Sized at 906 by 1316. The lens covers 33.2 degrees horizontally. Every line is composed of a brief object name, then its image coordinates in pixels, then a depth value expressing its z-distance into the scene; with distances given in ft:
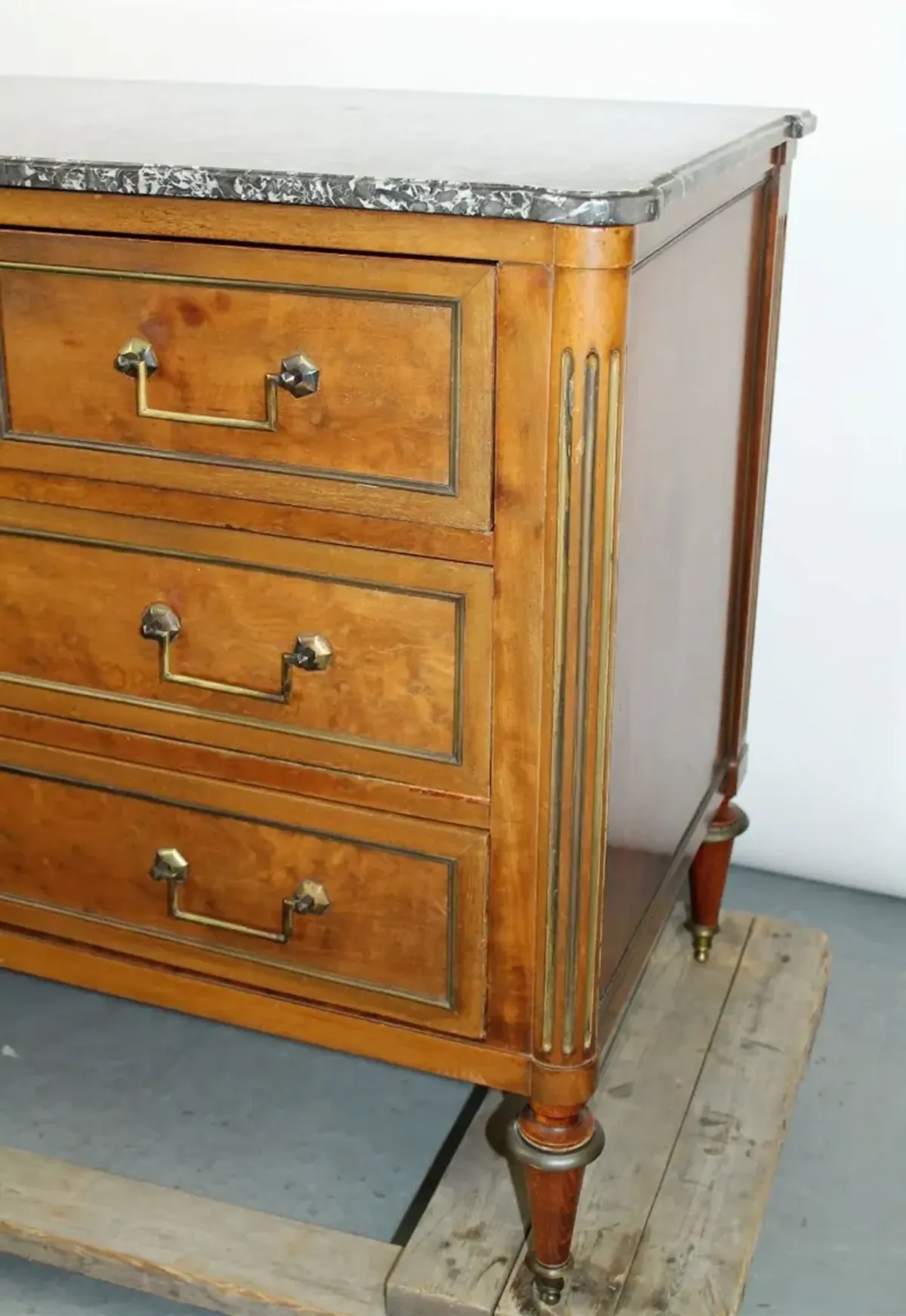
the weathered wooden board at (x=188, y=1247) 4.29
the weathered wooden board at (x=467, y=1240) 4.19
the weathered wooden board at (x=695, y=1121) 4.27
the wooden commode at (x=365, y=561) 3.40
